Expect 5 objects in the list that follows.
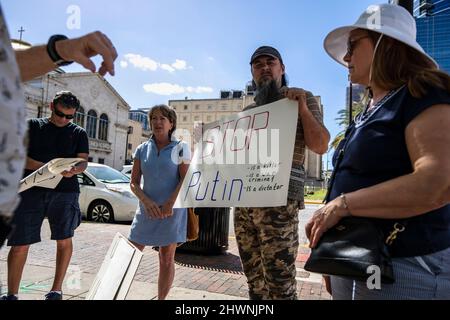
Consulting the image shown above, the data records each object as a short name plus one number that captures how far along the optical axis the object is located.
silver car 9.05
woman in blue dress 2.93
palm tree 45.12
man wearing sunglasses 3.15
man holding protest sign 2.16
